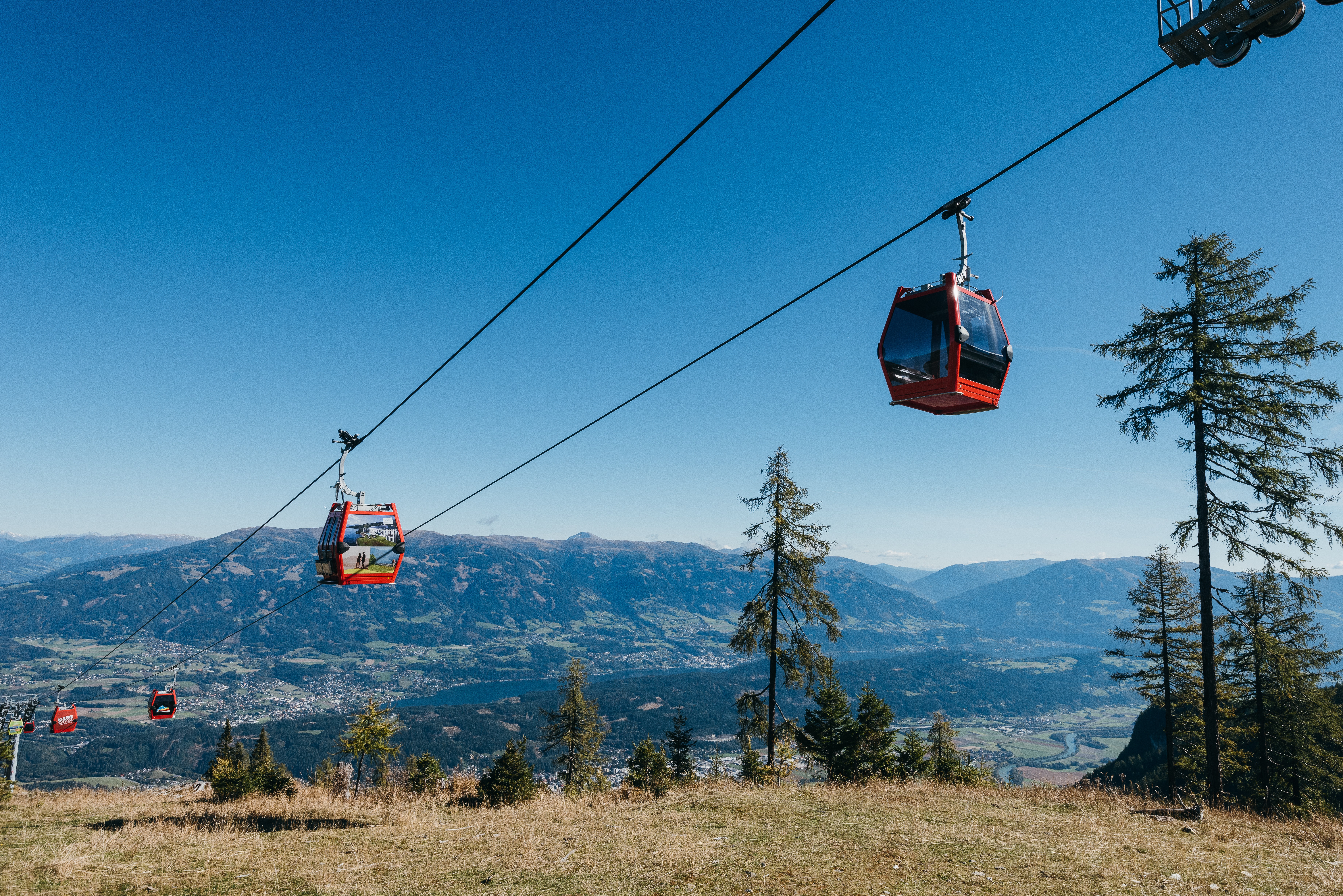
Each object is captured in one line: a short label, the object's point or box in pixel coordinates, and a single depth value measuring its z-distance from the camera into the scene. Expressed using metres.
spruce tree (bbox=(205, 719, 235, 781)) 48.75
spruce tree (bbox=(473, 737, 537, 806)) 19.56
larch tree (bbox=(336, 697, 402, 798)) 39.59
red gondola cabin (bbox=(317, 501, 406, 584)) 16.62
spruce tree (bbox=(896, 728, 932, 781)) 33.84
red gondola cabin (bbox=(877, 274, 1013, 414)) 9.45
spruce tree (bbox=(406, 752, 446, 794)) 35.47
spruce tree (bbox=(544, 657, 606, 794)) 42.66
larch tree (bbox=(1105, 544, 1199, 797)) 25.06
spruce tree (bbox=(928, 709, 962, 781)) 39.22
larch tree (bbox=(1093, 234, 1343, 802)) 14.88
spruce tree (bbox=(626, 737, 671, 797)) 40.34
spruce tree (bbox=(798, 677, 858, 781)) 34.34
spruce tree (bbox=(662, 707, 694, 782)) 49.47
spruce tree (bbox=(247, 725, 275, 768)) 54.41
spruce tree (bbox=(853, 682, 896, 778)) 35.84
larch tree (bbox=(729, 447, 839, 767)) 23.84
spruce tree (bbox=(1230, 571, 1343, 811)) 24.92
